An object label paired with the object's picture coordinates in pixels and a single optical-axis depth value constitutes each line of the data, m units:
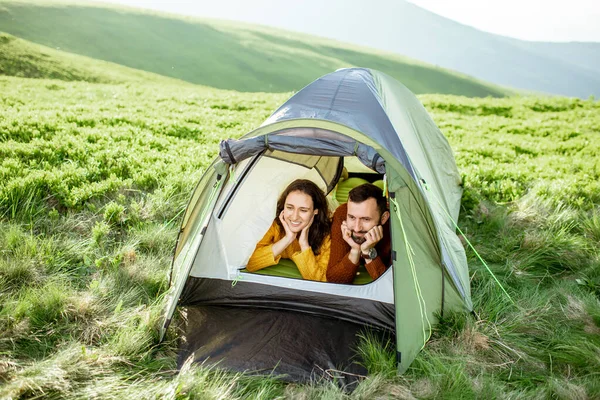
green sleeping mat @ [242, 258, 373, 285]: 3.95
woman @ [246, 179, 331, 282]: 3.94
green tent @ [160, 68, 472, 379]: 3.16
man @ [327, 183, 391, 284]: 3.71
